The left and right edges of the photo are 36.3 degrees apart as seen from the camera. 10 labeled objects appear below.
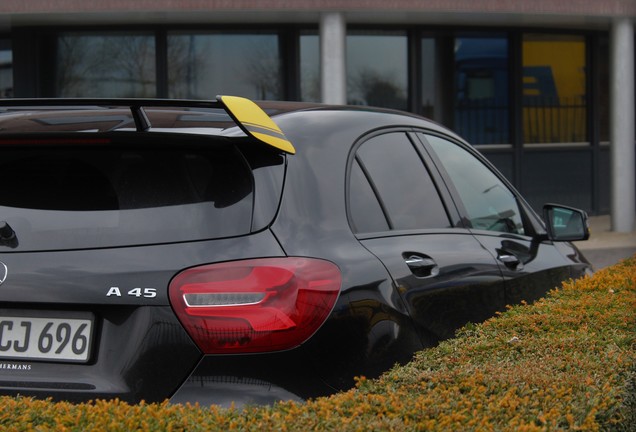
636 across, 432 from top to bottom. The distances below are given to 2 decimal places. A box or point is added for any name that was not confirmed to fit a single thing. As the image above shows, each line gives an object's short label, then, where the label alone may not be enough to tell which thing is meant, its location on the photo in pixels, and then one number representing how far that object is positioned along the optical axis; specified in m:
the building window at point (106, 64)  15.75
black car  2.73
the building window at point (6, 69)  16.02
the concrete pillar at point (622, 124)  16.09
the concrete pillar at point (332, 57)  14.29
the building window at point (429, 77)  16.75
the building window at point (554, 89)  17.52
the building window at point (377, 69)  16.39
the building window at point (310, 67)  16.22
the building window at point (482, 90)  17.08
